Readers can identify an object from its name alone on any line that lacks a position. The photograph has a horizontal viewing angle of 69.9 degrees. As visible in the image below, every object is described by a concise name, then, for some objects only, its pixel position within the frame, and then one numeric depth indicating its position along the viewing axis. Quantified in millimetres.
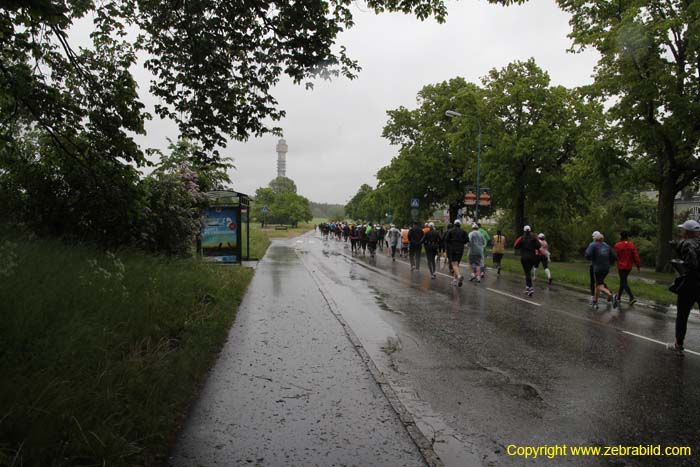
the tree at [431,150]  36188
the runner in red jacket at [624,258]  11219
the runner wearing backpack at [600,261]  10883
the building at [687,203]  49716
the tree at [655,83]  17281
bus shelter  14906
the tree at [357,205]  119600
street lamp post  28359
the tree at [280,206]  109250
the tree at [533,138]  26797
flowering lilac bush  10781
